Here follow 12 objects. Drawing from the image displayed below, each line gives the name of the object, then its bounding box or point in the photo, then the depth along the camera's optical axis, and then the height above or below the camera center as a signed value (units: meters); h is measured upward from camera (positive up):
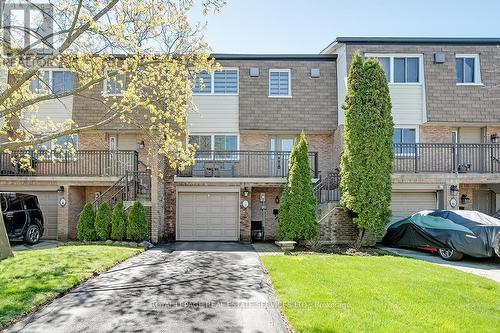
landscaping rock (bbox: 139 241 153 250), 13.27 -2.63
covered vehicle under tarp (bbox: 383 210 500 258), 10.73 -1.93
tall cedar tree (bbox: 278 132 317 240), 13.58 -1.18
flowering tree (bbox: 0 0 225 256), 9.03 +3.23
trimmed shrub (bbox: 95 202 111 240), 14.06 -1.91
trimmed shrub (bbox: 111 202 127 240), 13.96 -1.97
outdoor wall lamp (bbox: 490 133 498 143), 16.21 +1.26
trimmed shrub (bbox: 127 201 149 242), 13.97 -1.97
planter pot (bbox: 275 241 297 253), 12.36 -2.44
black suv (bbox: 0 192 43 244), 13.84 -1.73
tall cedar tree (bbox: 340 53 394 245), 13.16 +0.77
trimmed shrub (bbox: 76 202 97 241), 14.11 -2.07
